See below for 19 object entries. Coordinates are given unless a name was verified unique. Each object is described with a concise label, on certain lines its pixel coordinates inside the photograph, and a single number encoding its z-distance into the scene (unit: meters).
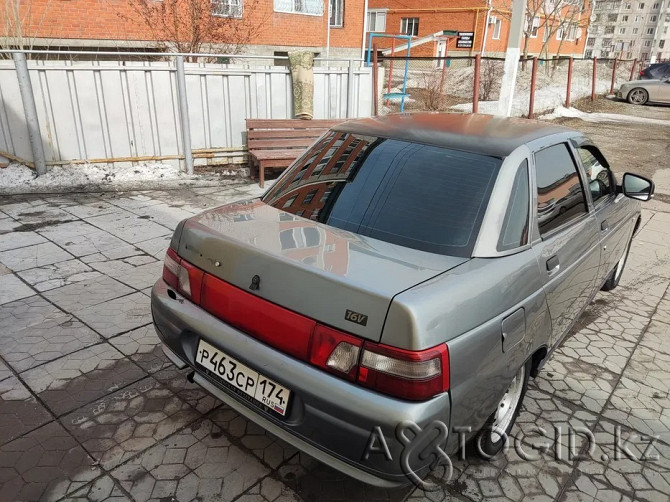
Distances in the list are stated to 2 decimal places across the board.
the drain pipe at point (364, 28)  19.46
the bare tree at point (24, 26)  8.15
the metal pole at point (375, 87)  9.27
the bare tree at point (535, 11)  22.08
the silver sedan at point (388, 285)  1.83
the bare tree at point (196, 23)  10.26
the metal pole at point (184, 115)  7.36
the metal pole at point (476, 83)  10.26
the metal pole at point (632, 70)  27.61
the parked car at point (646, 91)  20.30
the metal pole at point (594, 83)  18.98
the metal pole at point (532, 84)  13.37
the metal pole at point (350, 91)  8.84
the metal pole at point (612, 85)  22.61
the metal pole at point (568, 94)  16.78
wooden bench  7.45
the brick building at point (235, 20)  12.66
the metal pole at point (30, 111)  6.38
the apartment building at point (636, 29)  96.81
